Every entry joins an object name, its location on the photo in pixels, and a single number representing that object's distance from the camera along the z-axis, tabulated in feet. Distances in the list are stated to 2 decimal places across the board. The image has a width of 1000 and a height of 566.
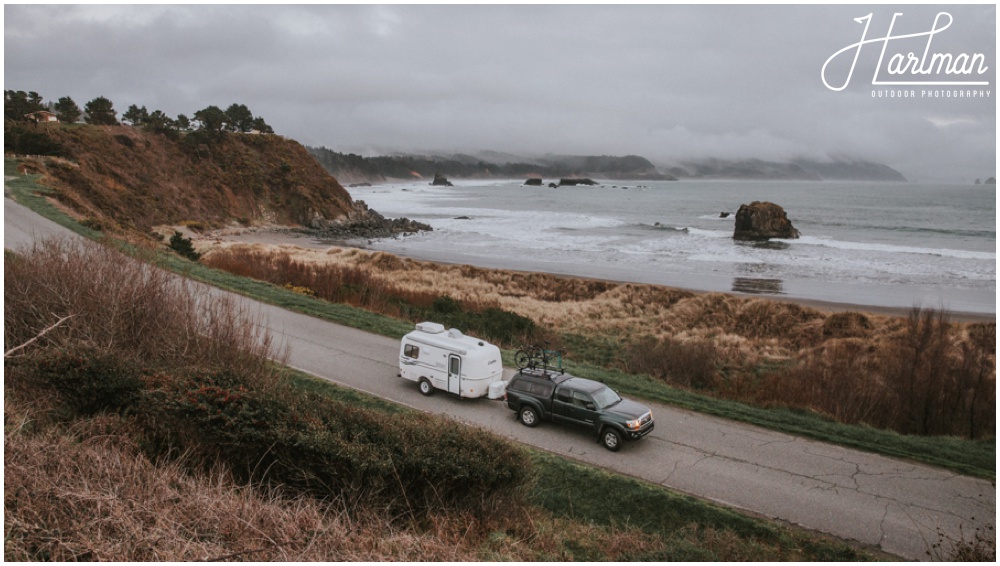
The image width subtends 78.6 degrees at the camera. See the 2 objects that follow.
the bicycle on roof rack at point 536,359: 43.09
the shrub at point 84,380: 28.89
